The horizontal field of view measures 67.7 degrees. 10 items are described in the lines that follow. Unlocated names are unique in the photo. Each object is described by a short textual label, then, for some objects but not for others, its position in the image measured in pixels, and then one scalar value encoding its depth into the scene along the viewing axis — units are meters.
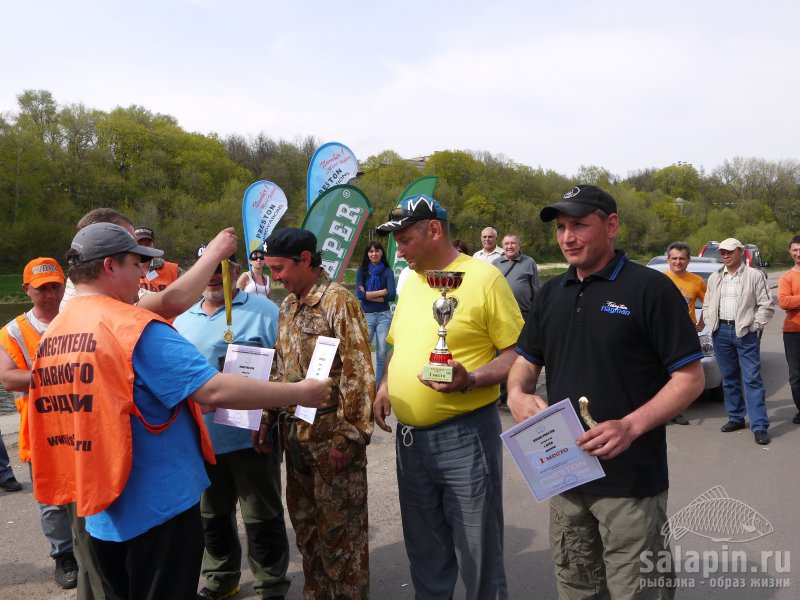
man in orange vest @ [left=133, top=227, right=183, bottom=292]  5.52
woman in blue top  9.15
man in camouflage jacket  3.02
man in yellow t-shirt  2.85
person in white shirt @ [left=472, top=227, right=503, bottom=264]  9.02
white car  7.70
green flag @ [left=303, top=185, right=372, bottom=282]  8.23
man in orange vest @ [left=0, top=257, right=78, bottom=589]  3.76
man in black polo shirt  2.21
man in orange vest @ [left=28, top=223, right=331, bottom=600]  2.16
